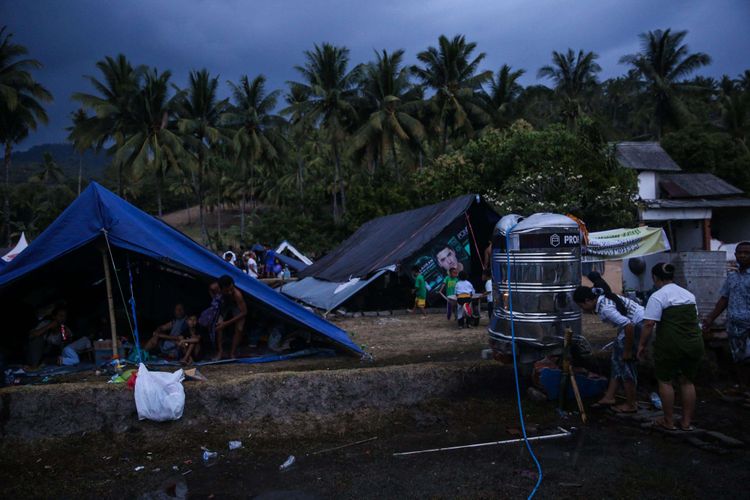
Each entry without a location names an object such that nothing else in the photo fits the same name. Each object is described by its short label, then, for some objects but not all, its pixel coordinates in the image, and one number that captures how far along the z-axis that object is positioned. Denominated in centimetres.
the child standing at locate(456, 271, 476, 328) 1105
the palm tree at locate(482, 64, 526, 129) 3575
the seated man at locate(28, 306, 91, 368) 780
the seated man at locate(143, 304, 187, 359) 820
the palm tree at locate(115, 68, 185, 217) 3241
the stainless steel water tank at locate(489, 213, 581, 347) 659
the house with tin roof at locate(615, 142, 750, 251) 2672
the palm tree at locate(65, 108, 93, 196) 3312
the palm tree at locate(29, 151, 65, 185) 5969
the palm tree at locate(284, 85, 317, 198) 3359
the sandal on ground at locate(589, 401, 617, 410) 613
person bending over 571
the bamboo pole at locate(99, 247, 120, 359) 724
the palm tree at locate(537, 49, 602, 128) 3686
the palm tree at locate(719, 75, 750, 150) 3522
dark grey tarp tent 1359
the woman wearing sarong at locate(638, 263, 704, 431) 521
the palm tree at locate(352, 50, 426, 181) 3206
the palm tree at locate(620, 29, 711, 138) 3694
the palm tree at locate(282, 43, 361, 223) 3300
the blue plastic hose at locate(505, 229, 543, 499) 535
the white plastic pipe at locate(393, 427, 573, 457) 519
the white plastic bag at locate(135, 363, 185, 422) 568
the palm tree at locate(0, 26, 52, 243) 3231
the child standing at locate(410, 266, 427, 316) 1381
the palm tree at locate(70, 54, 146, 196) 3256
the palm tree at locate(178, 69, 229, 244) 3462
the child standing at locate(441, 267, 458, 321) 1205
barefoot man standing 762
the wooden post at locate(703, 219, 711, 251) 2690
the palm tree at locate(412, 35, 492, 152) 3375
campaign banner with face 1388
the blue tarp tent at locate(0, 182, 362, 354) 729
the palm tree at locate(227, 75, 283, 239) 3756
